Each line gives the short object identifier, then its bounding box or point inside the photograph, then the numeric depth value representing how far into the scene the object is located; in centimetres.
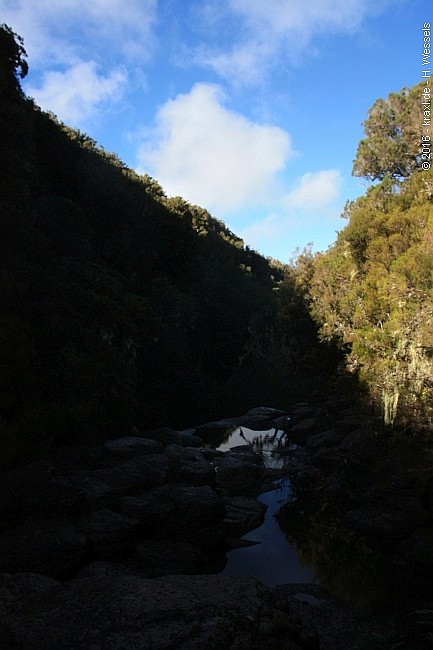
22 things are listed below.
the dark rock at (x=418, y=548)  1105
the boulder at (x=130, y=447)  1488
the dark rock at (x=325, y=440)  1978
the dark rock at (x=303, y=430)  2353
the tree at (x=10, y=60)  1738
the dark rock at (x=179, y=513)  1185
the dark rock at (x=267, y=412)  3011
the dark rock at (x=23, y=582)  745
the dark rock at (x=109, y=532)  1059
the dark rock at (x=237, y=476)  1627
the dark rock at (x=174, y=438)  2045
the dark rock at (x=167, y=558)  1044
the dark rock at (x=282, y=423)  2683
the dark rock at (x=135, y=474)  1270
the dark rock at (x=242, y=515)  1321
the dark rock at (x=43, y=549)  942
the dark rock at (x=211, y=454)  1864
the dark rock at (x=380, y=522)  1235
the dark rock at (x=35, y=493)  1066
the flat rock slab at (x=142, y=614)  524
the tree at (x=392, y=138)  2652
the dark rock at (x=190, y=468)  1476
